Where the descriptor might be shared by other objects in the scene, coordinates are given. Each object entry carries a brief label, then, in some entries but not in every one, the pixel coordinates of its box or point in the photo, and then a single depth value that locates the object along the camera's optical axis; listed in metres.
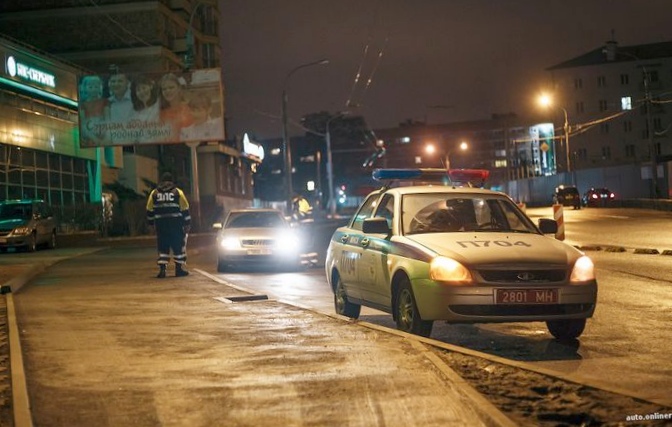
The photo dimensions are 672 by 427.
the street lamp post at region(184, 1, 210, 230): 44.74
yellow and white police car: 8.97
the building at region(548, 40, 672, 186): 106.00
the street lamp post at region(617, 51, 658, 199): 55.54
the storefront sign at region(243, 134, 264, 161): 81.62
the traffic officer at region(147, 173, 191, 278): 18.09
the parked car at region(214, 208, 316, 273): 21.67
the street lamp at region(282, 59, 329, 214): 47.56
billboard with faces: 43.56
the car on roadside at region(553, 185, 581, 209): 63.04
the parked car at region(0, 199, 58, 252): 32.12
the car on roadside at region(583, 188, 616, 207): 68.12
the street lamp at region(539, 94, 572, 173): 68.75
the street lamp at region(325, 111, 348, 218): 74.88
